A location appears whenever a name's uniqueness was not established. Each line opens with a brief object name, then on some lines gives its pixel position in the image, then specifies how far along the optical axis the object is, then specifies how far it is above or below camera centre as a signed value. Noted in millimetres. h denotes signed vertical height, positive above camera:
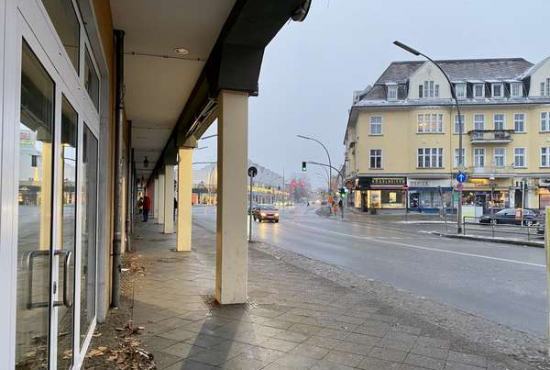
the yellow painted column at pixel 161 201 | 23823 -440
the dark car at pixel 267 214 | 32562 -1552
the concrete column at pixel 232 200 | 6375 -100
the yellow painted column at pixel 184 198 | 12656 -149
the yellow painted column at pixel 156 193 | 30225 +3
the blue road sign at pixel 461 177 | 22641 +834
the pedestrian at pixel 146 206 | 26344 -817
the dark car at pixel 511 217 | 28469 -1633
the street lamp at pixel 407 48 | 19578 +6553
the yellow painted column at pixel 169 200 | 17202 -281
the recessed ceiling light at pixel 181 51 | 6926 +2286
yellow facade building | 44906 +5645
